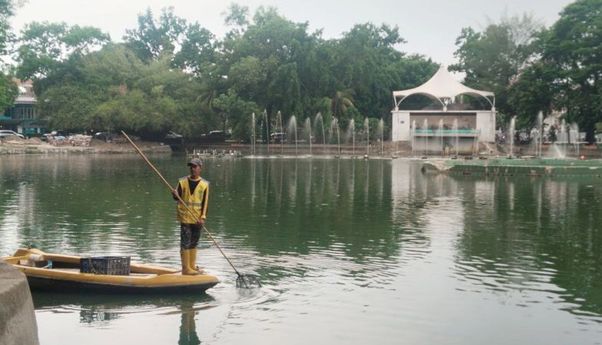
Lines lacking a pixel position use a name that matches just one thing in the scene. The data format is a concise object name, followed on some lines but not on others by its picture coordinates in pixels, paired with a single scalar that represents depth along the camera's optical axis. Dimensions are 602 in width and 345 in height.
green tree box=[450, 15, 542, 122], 72.94
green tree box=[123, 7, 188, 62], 104.56
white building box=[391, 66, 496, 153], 72.19
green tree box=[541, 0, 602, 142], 58.97
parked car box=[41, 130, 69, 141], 83.44
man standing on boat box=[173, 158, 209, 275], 12.29
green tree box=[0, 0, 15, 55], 52.68
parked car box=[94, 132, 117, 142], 84.00
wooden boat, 11.78
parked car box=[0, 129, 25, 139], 77.09
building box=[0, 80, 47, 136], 92.06
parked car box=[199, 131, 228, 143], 82.81
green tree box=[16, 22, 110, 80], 80.12
